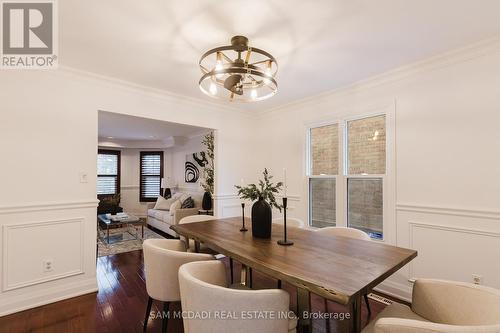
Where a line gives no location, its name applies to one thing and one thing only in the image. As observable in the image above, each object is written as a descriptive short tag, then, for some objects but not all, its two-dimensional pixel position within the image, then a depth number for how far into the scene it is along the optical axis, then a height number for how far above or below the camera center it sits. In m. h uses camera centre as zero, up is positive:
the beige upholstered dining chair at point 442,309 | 0.96 -0.69
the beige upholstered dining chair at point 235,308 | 1.17 -0.67
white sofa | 5.02 -1.00
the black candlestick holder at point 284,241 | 1.83 -0.55
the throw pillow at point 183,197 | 5.57 -0.62
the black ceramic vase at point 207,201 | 5.10 -0.65
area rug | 4.16 -1.38
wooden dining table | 1.19 -0.56
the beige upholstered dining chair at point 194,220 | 2.86 -0.59
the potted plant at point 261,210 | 2.04 -0.33
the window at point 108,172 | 7.20 -0.06
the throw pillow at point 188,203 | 5.43 -0.73
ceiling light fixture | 1.79 +0.78
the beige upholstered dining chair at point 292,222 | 2.72 -0.60
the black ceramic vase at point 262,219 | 2.04 -0.41
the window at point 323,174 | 3.44 -0.05
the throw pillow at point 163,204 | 6.06 -0.84
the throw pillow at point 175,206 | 5.19 -0.79
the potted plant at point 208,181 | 5.10 -0.23
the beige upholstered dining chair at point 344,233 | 2.21 -0.60
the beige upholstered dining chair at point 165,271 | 1.78 -0.74
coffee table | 4.70 -1.03
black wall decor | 5.96 +0.13
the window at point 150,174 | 7.61 -0.12
